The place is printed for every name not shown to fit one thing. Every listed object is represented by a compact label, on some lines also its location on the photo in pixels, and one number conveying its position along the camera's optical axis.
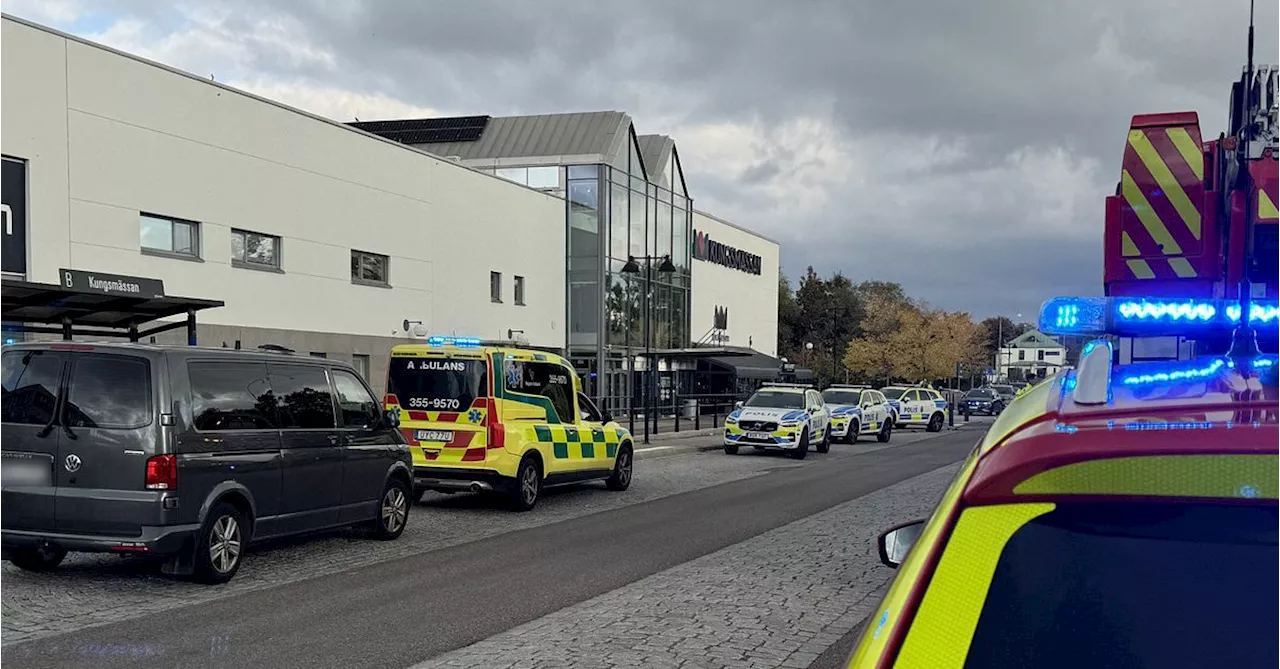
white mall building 19.73
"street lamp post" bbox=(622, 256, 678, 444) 27.55
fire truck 5.02
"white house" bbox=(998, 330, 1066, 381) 124.53
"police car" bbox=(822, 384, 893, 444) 31.22
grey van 8.32
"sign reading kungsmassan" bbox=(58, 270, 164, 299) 12.64
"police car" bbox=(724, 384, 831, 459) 25.09
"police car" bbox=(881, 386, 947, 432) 41.22
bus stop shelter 12.61
